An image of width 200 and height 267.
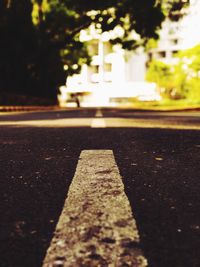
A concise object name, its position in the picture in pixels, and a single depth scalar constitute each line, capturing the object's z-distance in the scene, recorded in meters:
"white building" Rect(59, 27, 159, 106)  66.38
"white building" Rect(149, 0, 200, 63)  68.12
